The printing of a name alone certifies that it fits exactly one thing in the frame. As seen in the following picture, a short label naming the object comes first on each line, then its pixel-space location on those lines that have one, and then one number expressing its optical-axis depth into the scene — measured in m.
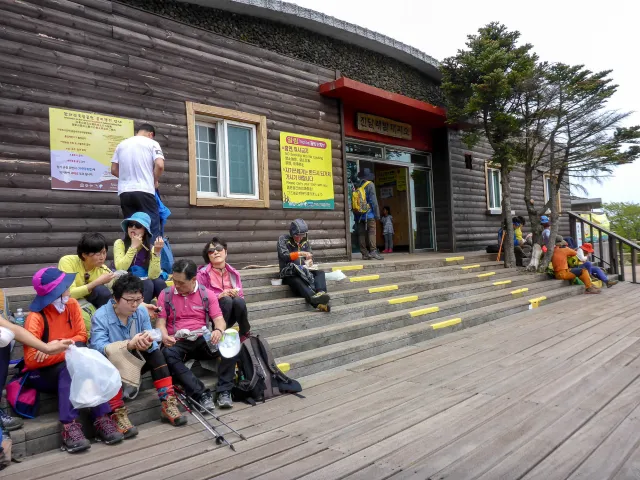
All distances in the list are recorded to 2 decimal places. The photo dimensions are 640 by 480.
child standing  11.65
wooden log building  5.45
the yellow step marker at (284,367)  4.47
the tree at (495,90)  9.23
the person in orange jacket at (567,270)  10.01
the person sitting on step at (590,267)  10.34
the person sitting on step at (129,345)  3.41
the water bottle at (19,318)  3.60
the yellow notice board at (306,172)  8.08
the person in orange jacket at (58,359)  3.12
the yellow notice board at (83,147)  5.63
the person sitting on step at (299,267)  5.85
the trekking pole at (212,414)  3.25
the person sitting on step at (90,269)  3.93
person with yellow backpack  9.15
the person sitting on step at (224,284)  4.36
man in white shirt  5.11
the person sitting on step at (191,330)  3.77
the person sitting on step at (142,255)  4.44
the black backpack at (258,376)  3.99
